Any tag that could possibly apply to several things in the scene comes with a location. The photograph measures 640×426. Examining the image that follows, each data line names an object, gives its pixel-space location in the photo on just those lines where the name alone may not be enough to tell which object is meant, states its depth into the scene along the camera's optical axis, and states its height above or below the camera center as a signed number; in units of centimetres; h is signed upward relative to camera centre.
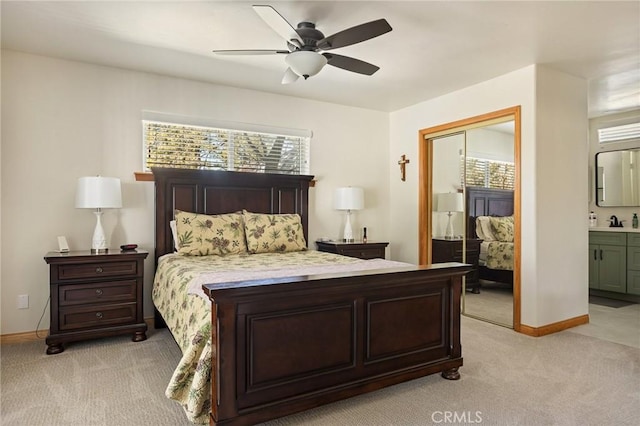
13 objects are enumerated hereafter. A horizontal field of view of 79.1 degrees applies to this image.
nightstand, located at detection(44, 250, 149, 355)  312 -68
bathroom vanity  493 -63
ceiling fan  233 +113
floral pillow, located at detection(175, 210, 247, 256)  353 -18
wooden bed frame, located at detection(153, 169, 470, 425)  184 -67
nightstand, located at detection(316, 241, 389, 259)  451 -40
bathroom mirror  530 +52
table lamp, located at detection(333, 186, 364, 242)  469 +20
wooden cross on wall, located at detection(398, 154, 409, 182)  513 +66
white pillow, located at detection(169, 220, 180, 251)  368 -17
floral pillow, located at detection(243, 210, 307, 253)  381 -18
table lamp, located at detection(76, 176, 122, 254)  329 +16
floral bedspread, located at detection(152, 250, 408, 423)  184 -48
